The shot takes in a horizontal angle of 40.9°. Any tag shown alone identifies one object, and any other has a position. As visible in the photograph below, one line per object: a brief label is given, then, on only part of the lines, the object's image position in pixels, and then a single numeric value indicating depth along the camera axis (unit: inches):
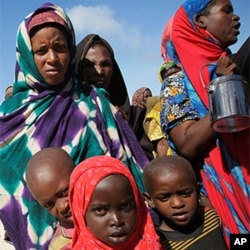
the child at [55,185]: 58.5
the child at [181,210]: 60.1
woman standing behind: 86.9
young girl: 52.2
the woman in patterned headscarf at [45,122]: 70.1
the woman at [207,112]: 61.3
